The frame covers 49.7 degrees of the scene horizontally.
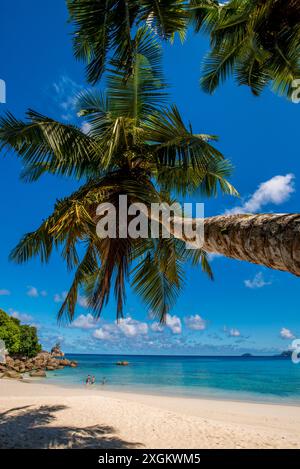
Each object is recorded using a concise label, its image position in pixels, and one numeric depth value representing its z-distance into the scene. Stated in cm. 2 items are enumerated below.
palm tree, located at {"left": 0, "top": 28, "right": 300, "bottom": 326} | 459
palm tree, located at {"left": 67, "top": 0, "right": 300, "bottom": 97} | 438
